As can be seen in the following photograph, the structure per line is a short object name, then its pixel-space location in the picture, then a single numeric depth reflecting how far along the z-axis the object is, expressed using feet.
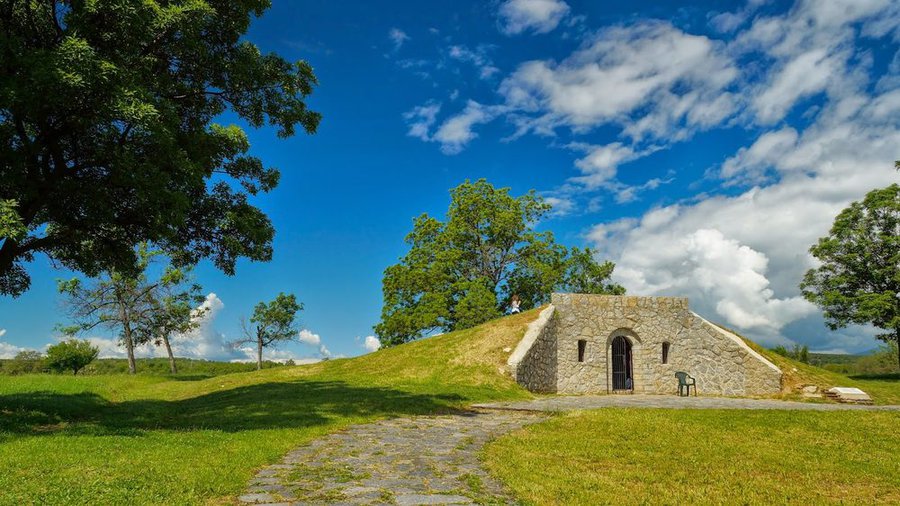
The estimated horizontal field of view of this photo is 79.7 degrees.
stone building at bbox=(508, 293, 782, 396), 82.94
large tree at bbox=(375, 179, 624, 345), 121.60
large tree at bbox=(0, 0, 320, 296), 37.17
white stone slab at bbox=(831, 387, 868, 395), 71.61
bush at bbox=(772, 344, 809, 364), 139.93
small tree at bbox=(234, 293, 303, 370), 168.55
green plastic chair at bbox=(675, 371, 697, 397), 76.33
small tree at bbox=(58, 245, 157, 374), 121.08
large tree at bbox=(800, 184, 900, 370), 111.98
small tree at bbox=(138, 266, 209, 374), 126.72
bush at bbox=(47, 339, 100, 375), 137.28
